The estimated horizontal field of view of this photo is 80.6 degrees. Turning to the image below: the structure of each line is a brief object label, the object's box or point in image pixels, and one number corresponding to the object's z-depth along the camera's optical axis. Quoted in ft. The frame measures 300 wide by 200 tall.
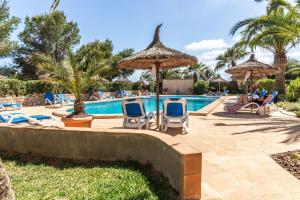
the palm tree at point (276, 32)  24.27
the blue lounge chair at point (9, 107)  36.46
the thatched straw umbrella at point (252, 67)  28.01
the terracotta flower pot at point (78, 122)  17.36
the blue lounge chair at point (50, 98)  44.75
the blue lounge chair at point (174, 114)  17.99
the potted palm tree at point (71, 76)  18.28
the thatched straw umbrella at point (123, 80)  68.08
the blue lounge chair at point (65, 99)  45.32
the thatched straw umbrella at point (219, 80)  75.10
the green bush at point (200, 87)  79.35
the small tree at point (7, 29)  59.47
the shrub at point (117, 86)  72.37
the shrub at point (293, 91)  36.57
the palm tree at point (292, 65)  72.09
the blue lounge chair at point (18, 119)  18.53
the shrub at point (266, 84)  53.68
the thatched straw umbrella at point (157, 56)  17.39
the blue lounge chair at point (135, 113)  18.58
